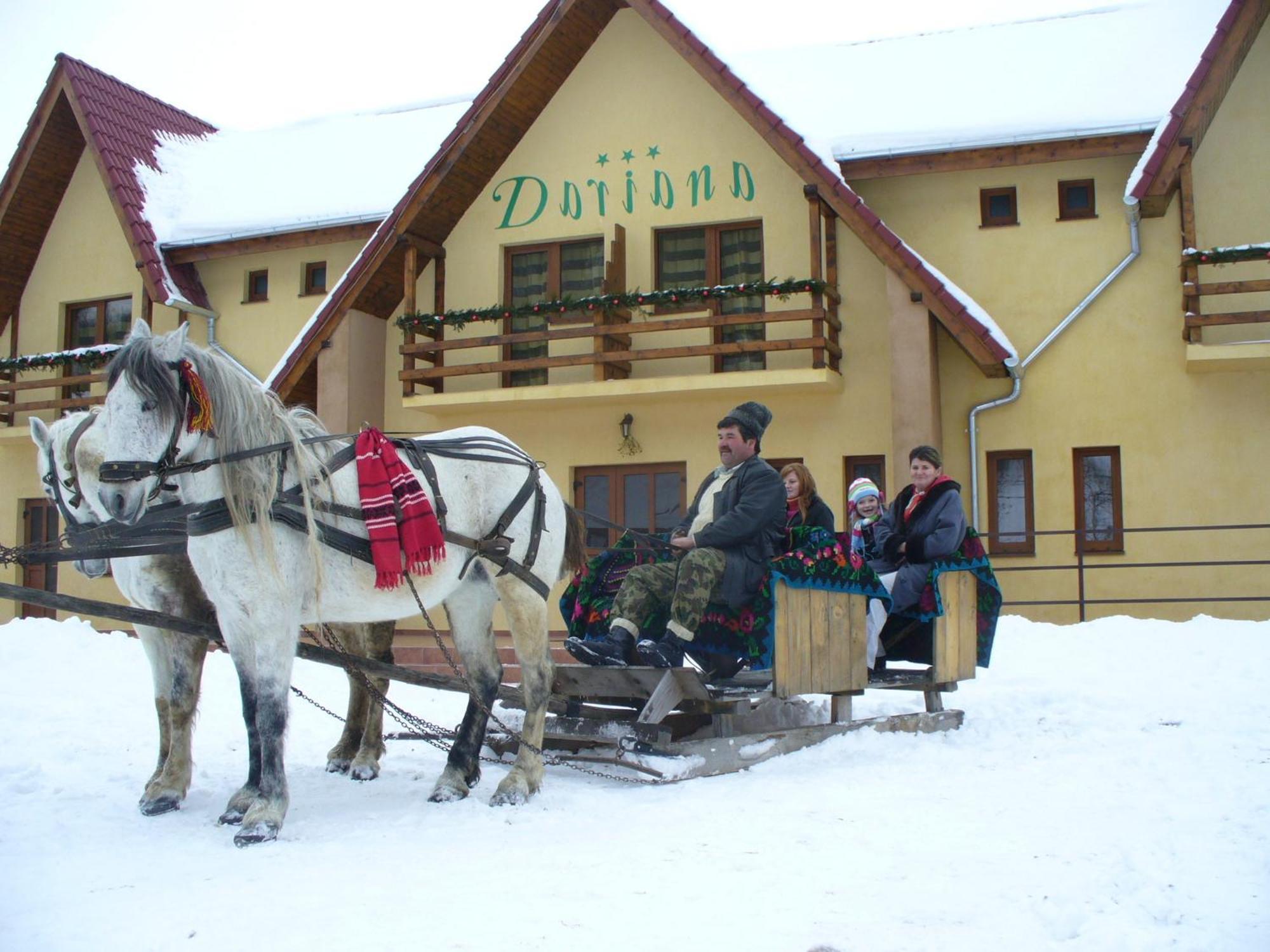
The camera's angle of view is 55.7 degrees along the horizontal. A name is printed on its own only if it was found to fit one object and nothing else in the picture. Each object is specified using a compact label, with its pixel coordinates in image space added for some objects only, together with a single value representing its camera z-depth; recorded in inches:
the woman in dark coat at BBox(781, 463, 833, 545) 305.3
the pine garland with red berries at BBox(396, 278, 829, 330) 519.2
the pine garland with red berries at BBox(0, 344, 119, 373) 657.0
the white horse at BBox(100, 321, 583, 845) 191.8
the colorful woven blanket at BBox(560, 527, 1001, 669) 251.8
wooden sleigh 239.6
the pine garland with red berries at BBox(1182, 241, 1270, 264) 481.4
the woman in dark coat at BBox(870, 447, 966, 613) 287.9
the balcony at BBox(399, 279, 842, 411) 526.6
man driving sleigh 250.5
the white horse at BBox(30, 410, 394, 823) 222.1
